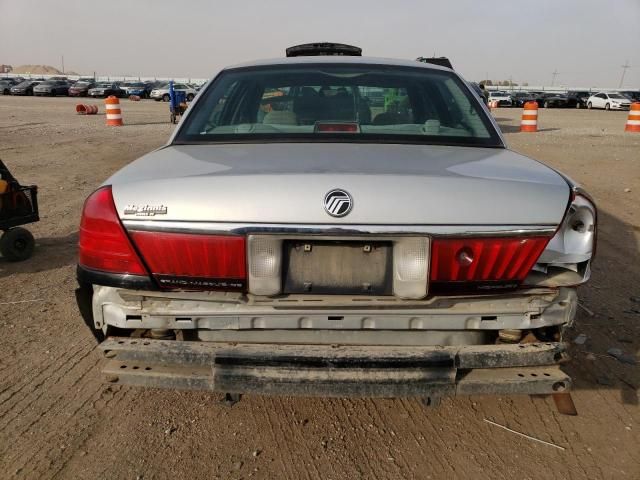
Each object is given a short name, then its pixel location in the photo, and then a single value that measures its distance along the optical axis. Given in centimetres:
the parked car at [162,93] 4159
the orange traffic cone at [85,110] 2475
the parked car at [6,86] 4894
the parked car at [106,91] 4375
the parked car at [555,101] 4219
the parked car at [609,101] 3775
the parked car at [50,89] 4600
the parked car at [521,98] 4307
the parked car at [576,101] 4234
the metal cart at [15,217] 493
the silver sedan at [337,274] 200
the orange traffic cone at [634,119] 1934
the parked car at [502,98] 4178
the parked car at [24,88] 4706
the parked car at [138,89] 4619
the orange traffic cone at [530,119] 1916
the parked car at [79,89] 4616
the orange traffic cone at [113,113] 1927
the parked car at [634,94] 4626
